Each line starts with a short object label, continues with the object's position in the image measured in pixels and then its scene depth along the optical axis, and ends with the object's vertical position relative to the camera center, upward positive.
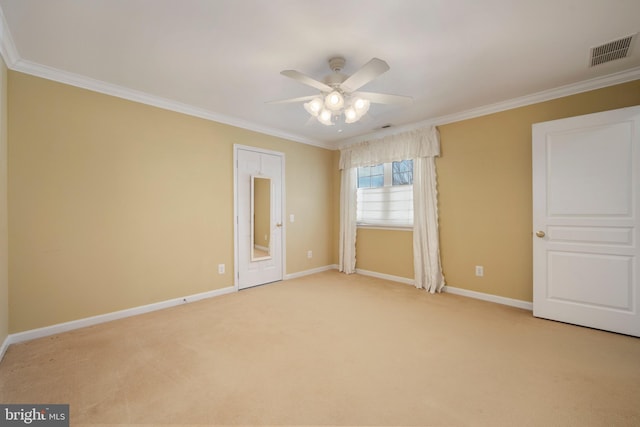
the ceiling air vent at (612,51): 2.17 +1.34
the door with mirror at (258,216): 4.01 -0.08
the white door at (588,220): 2.53 -0.10
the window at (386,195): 4.39 +0.27
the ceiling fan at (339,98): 2.11 +0.96
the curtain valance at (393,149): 3.95 +1.00
